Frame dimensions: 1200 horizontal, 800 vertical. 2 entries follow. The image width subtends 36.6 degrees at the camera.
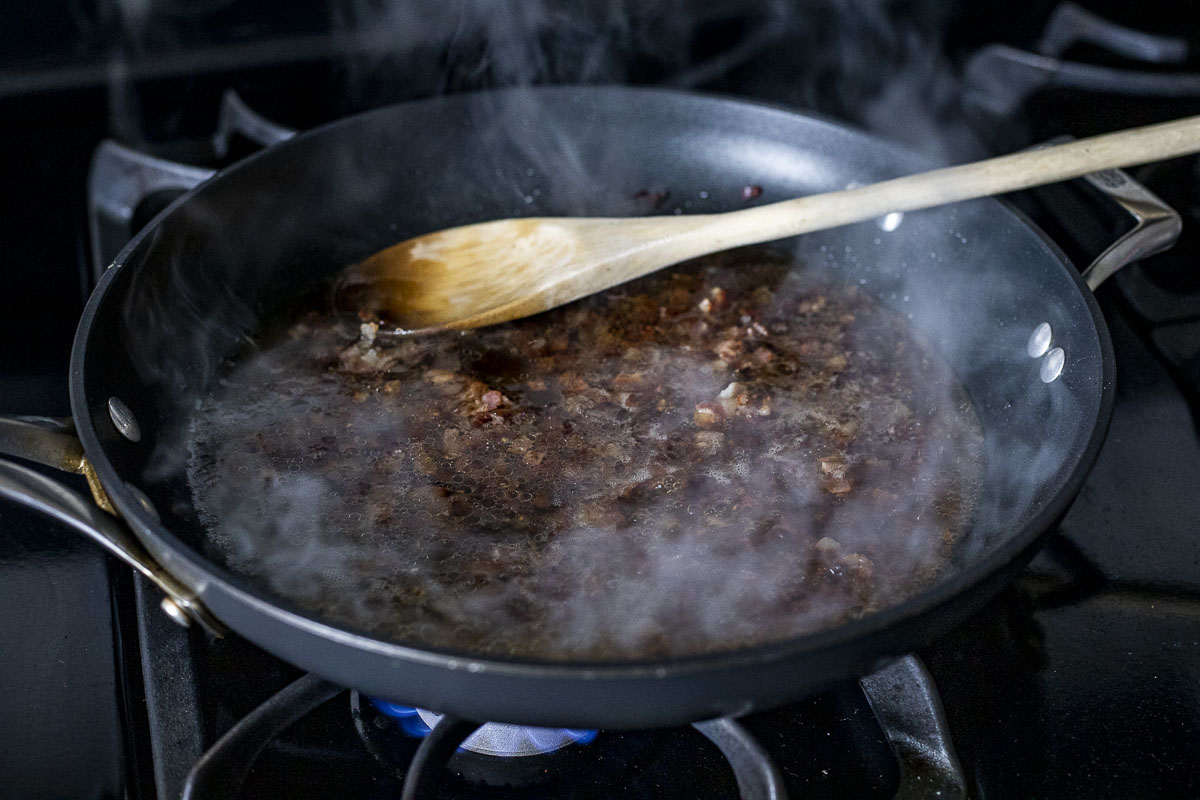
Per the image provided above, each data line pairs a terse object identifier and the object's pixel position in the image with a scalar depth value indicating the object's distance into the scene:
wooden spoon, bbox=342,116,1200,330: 0.57
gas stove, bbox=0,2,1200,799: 0.49
